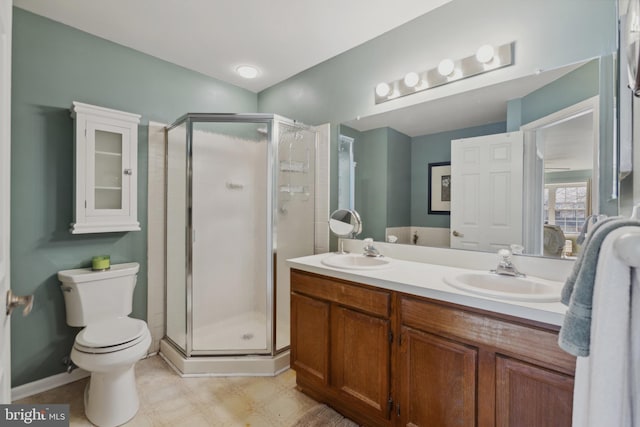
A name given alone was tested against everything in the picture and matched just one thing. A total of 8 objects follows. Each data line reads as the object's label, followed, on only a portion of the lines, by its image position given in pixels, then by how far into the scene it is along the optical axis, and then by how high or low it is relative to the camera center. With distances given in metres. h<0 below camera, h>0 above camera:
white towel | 0.54 -0.25
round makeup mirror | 2.27 -0.09
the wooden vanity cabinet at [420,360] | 1.01 -0.65
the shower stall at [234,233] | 2.22 -0.18
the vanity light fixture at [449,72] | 1.57 +0.86
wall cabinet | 1.91 +0.29
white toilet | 1.58 -0.74
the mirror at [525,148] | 1.30 +0.38
